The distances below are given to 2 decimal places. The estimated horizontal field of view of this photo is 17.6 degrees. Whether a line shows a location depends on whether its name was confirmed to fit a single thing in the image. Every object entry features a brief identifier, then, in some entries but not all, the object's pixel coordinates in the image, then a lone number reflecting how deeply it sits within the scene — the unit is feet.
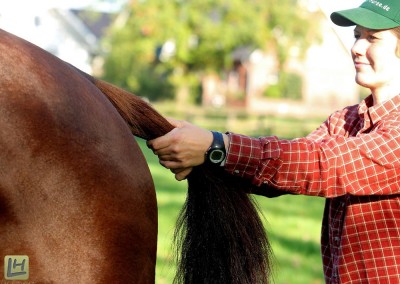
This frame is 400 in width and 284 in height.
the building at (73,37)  209.99
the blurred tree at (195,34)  187.90
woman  12.73
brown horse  9.67
